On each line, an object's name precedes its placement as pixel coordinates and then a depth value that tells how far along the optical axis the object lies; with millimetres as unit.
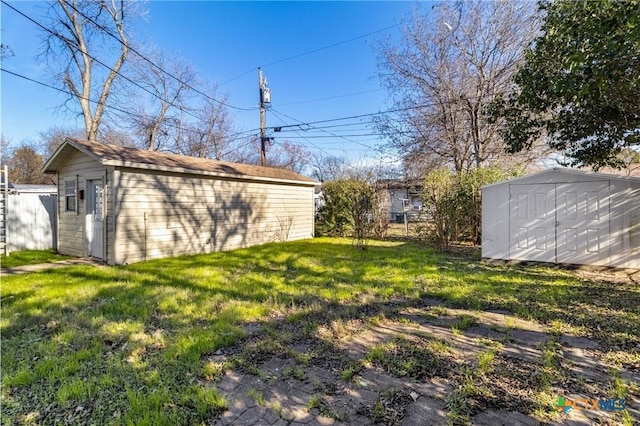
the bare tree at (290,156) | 30570
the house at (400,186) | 11230
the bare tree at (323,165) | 31188
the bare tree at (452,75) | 11891
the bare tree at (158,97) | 17175
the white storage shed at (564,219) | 6074
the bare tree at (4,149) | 23392
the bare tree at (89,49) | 13727
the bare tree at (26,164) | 24125
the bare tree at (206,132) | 22016
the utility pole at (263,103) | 14605
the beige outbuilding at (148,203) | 7078
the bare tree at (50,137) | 24306
